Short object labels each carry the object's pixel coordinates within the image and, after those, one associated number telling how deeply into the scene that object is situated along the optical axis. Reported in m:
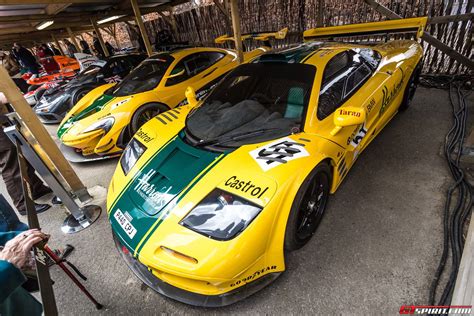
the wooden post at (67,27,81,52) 9.97
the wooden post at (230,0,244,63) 3.24
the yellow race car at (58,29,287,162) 3.20
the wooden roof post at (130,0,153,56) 5.35
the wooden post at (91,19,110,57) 7.78
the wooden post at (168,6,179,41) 9.54
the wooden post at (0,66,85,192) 2.07
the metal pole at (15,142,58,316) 0.87
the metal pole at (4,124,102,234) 1.92
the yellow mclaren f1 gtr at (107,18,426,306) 1.32
